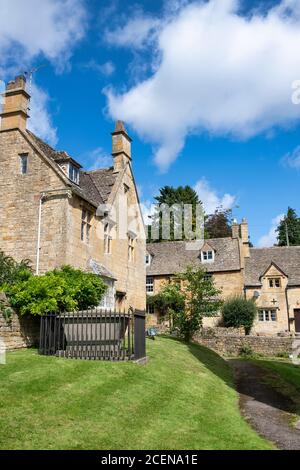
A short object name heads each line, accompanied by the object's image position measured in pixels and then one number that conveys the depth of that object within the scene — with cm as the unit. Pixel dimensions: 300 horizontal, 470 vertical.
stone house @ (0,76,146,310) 2044
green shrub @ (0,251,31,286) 1745
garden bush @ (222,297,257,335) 3788
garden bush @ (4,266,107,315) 1530
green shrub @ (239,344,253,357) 2825
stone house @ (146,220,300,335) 4041
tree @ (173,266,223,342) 2531
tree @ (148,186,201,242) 6769
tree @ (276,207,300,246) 7825
